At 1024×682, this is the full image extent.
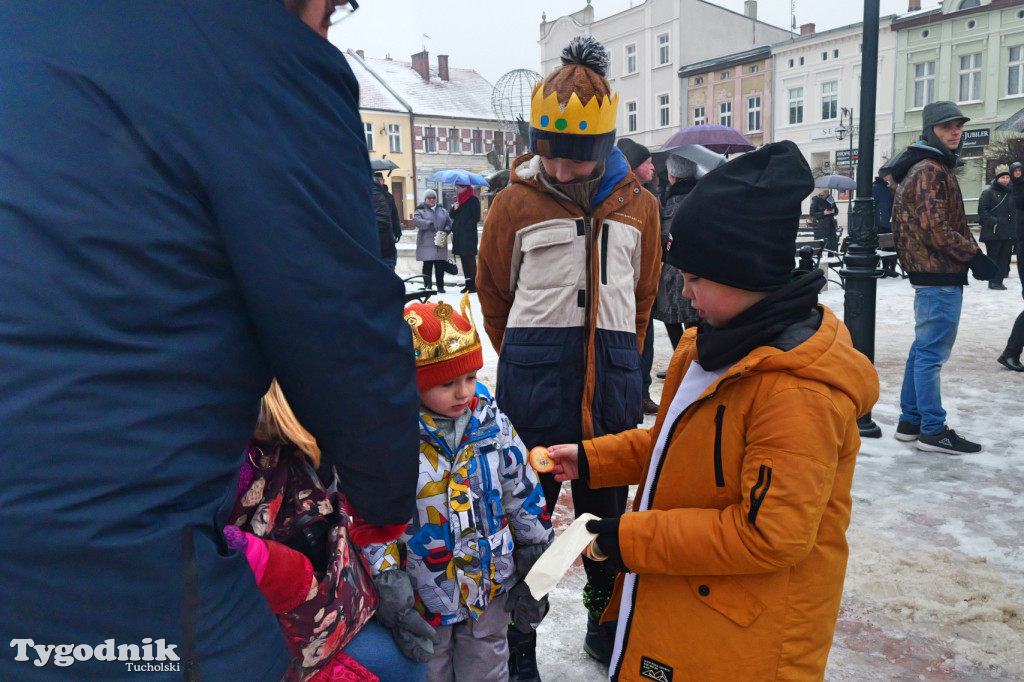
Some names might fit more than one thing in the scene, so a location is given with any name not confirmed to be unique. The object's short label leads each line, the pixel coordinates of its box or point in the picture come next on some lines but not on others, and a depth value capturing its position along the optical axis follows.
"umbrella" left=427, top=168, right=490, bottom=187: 13.78
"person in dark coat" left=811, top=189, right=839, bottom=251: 16.02
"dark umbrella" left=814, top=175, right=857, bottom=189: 18.75
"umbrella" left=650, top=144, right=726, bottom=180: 6.39
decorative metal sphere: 21.78
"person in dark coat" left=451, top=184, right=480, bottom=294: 13.53
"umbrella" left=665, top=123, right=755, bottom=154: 9.36
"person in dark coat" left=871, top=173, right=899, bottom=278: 12.59
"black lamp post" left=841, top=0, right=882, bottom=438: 5.23
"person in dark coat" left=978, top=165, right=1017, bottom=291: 11.69
